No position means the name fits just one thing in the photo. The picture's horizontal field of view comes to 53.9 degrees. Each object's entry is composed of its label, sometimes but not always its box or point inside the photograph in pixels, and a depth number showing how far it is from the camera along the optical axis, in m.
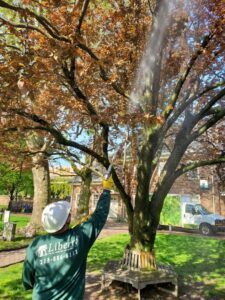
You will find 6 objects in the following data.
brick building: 20.69
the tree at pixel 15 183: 28.88
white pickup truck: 16.37
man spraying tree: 2.04
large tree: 4.46
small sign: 11.34
